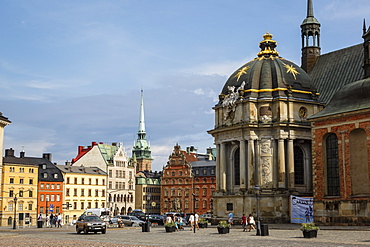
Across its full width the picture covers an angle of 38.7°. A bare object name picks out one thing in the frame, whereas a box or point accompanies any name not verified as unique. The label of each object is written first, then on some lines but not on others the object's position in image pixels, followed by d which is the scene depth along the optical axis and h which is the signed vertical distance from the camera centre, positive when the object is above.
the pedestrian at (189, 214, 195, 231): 51.95 -1.72
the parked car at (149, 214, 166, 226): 74.69 -2.54
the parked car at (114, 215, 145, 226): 69.51 -2.50
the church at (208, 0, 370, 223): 61.06 +7.96
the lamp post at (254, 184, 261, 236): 40.70 -2.07
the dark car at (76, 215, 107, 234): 46.09 -1.99
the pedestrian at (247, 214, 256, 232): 47.06 -1.77
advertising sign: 54.91 -0.52
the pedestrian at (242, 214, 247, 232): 48.44 -1.91
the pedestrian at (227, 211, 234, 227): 54.97 -1.69
